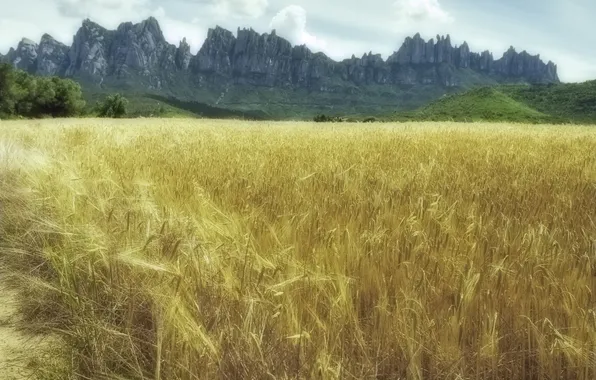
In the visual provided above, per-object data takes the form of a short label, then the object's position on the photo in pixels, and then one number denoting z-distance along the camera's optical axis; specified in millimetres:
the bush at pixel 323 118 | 65619
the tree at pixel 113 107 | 83562
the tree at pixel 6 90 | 68188
